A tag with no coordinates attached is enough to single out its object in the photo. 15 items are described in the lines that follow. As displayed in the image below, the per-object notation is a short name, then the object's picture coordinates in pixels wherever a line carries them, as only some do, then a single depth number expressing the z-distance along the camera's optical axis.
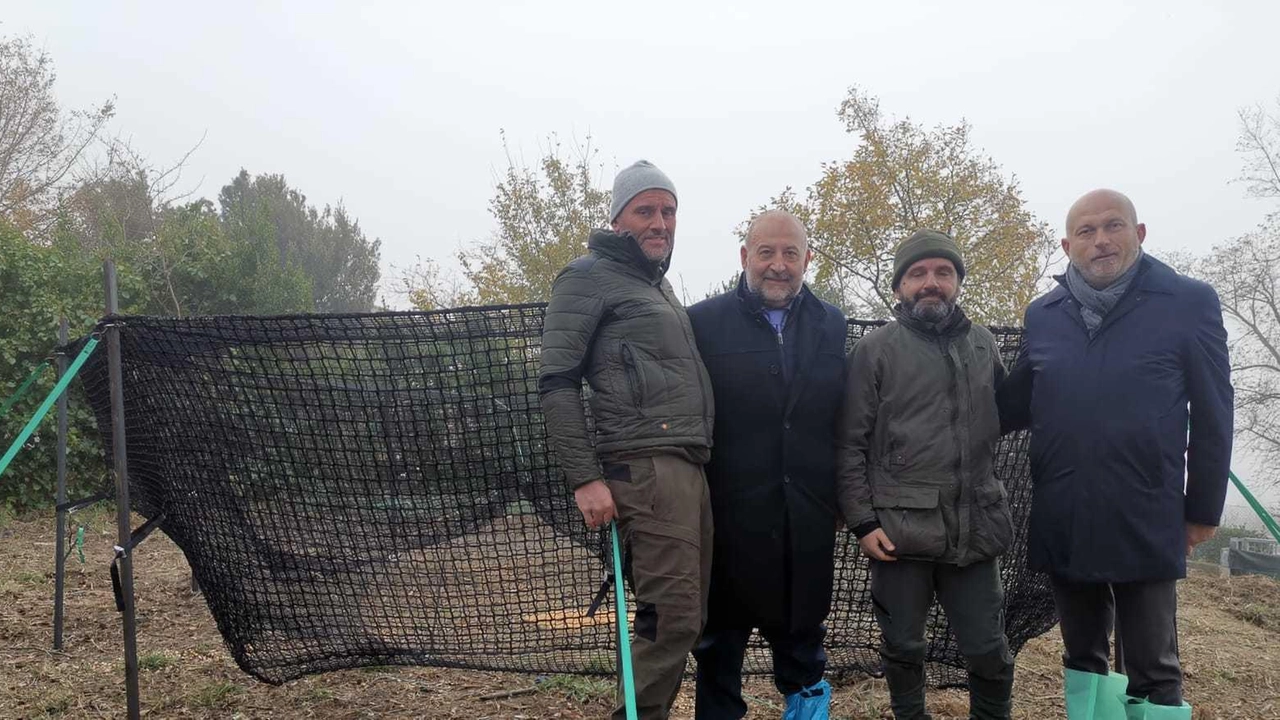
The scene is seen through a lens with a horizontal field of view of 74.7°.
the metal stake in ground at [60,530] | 4.03
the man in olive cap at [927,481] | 2.41
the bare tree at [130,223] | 12.72
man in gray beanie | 2.23
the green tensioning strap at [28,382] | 3.62
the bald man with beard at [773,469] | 2.41
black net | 2.83
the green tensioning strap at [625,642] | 2.04
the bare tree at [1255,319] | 22.45
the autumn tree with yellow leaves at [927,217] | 15.01
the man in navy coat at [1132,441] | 2.30
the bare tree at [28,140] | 16.80
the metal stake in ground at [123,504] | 2.80
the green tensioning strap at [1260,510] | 2.90
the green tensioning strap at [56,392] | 2.75
